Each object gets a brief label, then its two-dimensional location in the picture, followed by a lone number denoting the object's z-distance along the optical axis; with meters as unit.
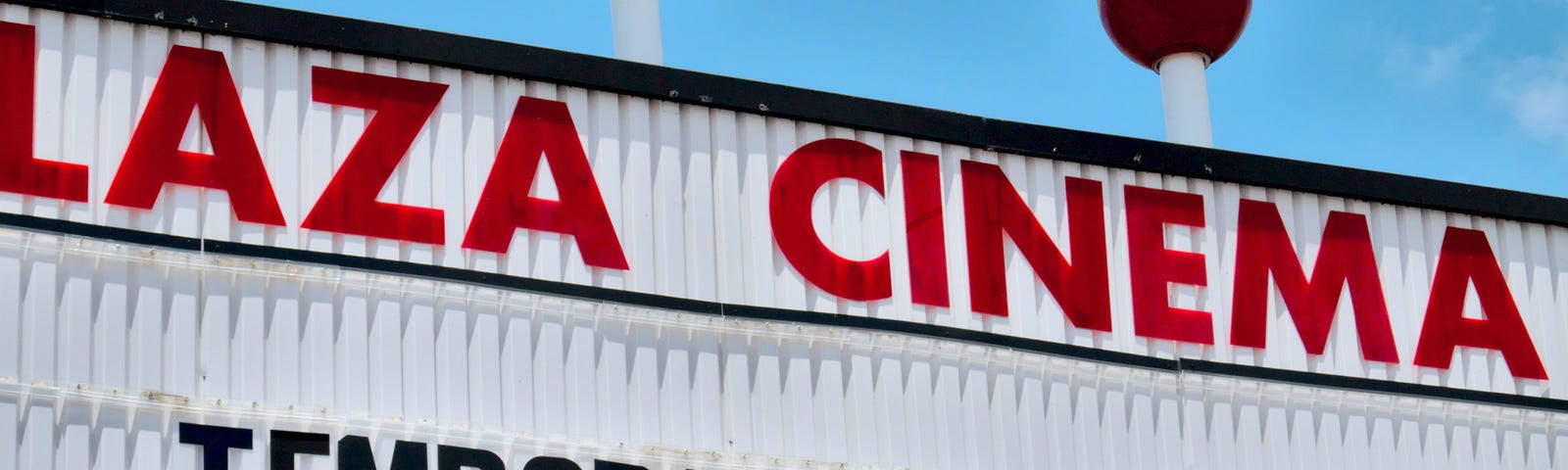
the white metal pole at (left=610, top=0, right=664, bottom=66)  13.29
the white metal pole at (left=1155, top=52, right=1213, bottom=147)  14.98
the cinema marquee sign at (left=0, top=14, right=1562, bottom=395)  11.23
